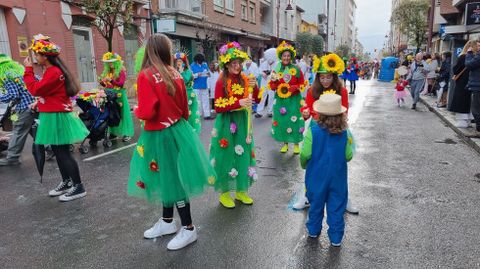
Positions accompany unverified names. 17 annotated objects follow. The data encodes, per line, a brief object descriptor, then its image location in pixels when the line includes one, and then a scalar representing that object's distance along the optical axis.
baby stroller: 7.67
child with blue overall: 3.35
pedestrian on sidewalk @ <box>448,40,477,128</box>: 8.30
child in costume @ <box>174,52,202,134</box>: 8.30
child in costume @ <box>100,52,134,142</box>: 8.02
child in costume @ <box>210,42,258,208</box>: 4.32
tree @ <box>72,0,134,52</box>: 11.25
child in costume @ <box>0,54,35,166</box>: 6.04
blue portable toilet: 32.23
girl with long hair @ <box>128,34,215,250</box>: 3.23
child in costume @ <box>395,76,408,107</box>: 14.27
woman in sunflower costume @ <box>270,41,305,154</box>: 6.80
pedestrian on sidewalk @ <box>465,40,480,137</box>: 7.50
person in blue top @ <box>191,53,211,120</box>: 11.32
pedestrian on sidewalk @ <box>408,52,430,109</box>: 13.16
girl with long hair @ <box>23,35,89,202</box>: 4.55
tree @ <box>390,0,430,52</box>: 33.47
